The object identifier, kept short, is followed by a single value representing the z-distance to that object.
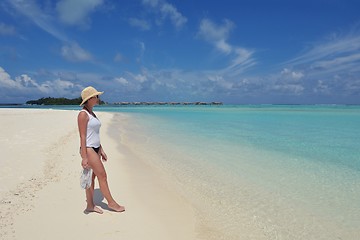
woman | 4.04
